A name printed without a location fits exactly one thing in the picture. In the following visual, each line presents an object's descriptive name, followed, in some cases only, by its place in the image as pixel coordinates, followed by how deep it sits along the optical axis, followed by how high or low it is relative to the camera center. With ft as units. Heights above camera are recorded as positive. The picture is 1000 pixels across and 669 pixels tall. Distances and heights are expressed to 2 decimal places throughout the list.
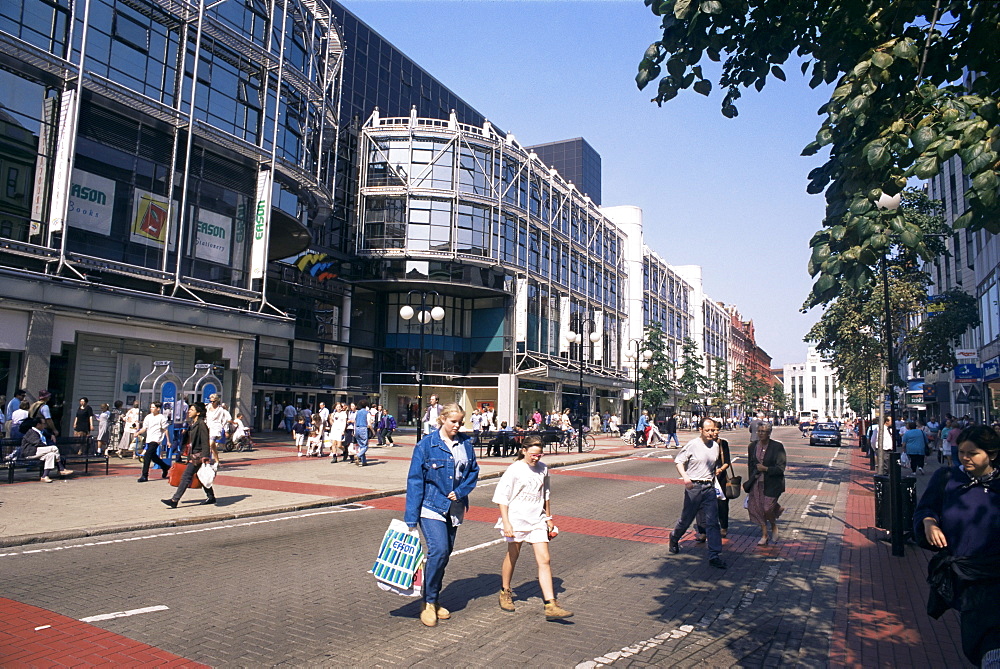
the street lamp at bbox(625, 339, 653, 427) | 200.60 +16.37
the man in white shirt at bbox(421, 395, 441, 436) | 68.82 -0.71
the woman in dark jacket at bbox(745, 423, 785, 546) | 30.86 -3.03
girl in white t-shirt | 19.63 -3.09
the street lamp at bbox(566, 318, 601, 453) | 97.19 +11.10
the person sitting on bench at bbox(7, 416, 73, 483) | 46.60 -3.84
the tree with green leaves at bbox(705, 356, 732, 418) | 244.83 +7.56
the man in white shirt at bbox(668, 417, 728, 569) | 27.86 -2.60
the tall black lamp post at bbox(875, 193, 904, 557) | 29.87 -3.95
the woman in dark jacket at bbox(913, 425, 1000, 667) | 11.47 -2.16
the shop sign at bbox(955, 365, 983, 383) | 79.66 +5.55
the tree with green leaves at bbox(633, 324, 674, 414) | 180.45 +9.43
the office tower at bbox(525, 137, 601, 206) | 291.79 +108.86
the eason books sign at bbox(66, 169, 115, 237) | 73.20 +21.39
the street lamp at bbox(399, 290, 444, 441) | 67.60 +10.39
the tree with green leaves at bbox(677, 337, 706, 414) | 192.03 +10.67
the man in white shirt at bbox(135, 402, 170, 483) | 48.32 -2.77
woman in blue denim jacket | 18.60 -2.54
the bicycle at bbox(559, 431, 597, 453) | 99.54 -5.76
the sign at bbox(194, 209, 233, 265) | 88.22 +21.59
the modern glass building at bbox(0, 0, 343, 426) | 68.18 +26.45
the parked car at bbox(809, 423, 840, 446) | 142.00 -4.42
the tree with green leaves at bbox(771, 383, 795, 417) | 403.22 +9.12
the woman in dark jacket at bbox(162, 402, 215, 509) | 37.29 -2.65
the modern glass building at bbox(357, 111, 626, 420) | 144.05 +32.15
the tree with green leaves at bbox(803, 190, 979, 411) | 65.98 +9.83
